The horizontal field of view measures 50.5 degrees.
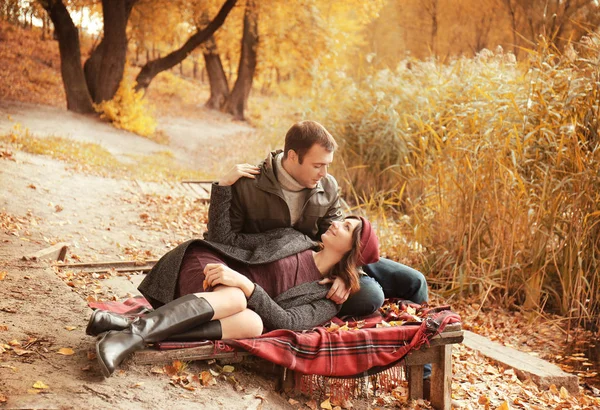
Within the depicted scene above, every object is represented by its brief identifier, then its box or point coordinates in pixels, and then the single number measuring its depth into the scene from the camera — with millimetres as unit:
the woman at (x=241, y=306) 2741
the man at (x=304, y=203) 3457
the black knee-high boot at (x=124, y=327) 2781
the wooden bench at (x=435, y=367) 3049
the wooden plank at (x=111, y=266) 4730
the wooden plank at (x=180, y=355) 2744
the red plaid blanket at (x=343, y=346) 2906
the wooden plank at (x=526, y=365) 3836
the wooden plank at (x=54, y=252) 4610
